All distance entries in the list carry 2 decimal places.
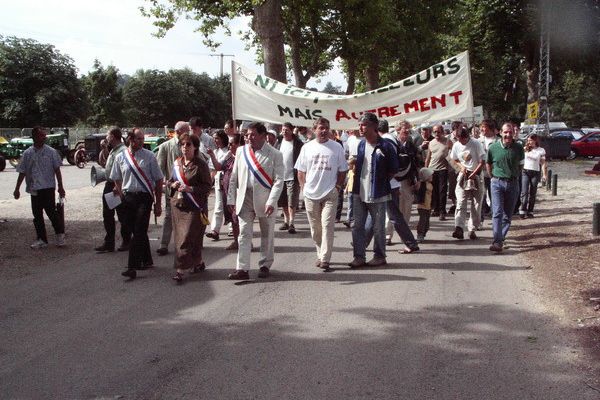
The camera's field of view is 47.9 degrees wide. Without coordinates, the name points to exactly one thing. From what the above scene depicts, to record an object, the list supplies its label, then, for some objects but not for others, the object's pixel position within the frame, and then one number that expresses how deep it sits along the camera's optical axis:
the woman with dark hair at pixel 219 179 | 10.69
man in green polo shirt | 9.61
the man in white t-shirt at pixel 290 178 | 11.67
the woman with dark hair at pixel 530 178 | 13.71
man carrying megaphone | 9.42
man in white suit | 7.89
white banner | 9.70
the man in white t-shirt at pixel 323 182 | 8.52
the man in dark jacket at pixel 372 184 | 8.59
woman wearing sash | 7.73
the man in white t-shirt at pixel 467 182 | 10.95
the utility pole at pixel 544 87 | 30.23
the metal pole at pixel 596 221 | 10.56
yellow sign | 25.02
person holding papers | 8.19
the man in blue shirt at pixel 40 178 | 10.16
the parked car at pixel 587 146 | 39.44
